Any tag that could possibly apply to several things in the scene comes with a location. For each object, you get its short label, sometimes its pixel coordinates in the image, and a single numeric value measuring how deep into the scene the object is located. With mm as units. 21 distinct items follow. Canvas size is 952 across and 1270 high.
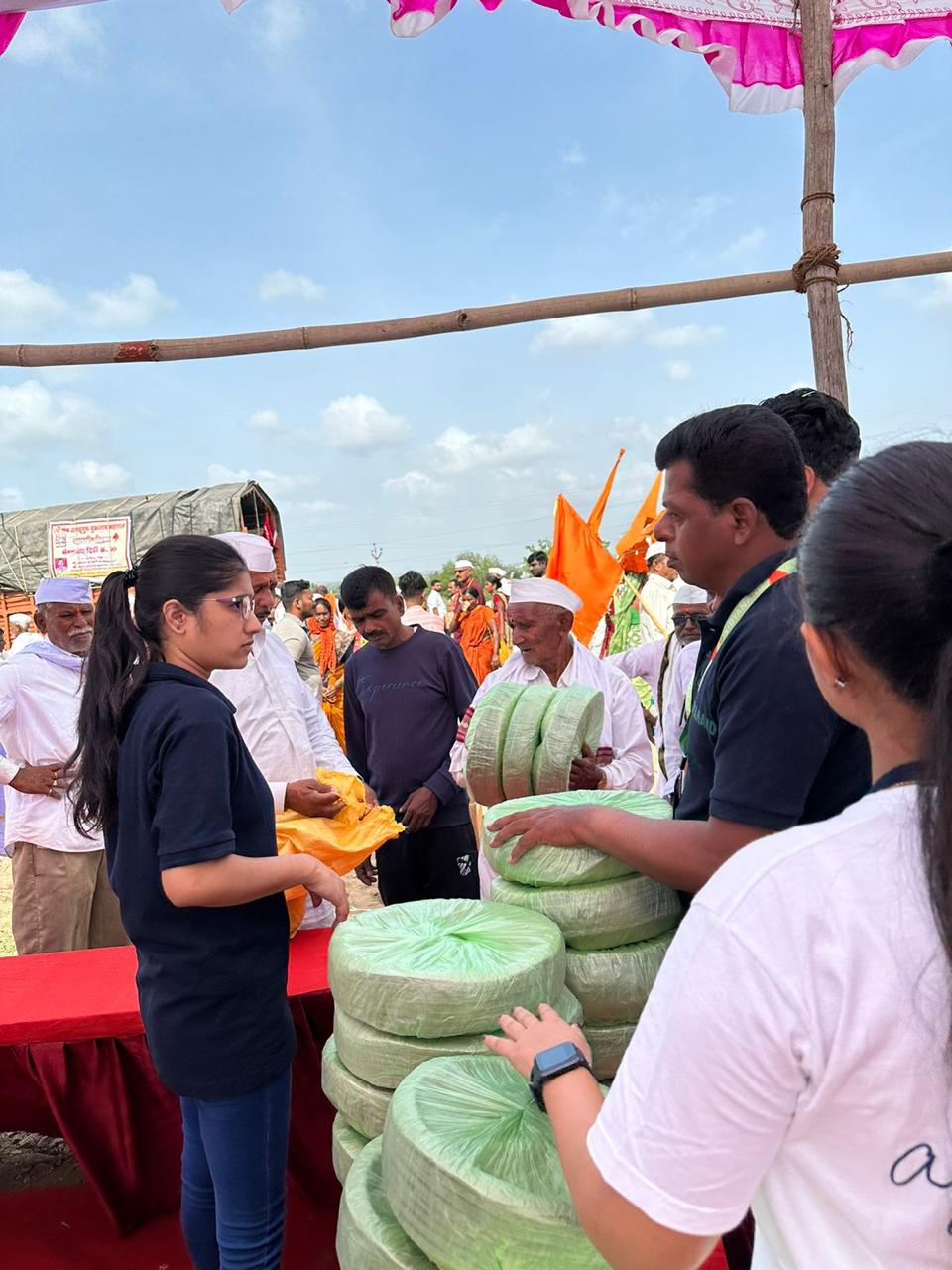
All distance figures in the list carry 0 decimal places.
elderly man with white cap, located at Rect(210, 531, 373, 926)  3287
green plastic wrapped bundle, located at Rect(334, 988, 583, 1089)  1393
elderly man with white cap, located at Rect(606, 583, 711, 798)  3260
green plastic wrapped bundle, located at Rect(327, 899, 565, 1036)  1351
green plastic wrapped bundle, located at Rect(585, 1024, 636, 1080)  1621
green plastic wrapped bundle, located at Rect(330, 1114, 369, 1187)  1515
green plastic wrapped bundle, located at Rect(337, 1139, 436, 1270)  1175
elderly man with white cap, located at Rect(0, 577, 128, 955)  3762
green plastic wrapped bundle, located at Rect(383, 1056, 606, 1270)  1061
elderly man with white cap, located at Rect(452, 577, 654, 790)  3322
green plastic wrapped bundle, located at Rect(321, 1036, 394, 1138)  1451
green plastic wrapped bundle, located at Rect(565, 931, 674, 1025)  1601
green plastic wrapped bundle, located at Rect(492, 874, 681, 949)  1602
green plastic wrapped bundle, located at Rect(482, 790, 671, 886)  1595
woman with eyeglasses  1691
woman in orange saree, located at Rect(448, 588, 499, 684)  9359
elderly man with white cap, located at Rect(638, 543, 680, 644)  7230
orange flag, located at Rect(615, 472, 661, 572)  6570
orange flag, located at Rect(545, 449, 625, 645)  4918
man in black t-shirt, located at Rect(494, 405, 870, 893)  1290
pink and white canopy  4023
